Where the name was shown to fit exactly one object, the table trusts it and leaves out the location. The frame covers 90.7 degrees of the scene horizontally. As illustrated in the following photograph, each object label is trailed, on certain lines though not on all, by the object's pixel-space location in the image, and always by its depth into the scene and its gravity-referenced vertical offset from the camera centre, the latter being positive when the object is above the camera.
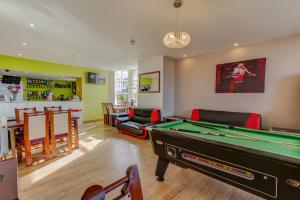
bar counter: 4.55 -0.37
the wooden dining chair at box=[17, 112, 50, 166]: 2.75 -0.75
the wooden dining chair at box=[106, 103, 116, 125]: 6.27 -0.59
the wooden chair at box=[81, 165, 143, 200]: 0.68 -0.44
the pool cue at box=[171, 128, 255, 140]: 1.97 -0.52
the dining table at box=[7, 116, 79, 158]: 2.73 -0.65
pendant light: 2.13 +0.83
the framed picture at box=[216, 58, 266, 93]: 3.53 +0.51
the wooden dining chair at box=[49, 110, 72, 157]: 3.11 -0.70
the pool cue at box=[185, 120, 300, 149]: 1.62 -0.53
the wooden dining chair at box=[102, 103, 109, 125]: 6.40 -0.86
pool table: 1.26 -0.61
